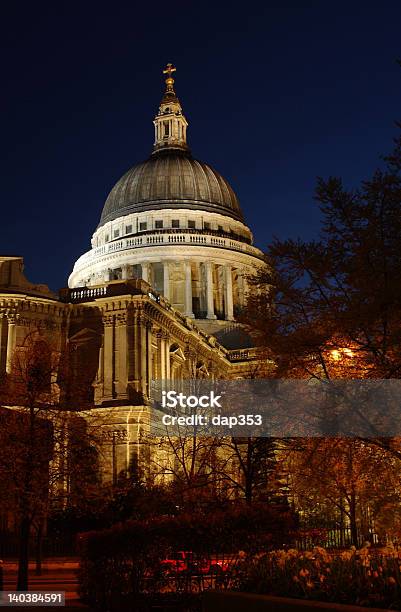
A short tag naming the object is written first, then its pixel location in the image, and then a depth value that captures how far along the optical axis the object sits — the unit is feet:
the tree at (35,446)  86.43
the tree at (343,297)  67.31
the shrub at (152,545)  55.98
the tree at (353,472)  73.20
